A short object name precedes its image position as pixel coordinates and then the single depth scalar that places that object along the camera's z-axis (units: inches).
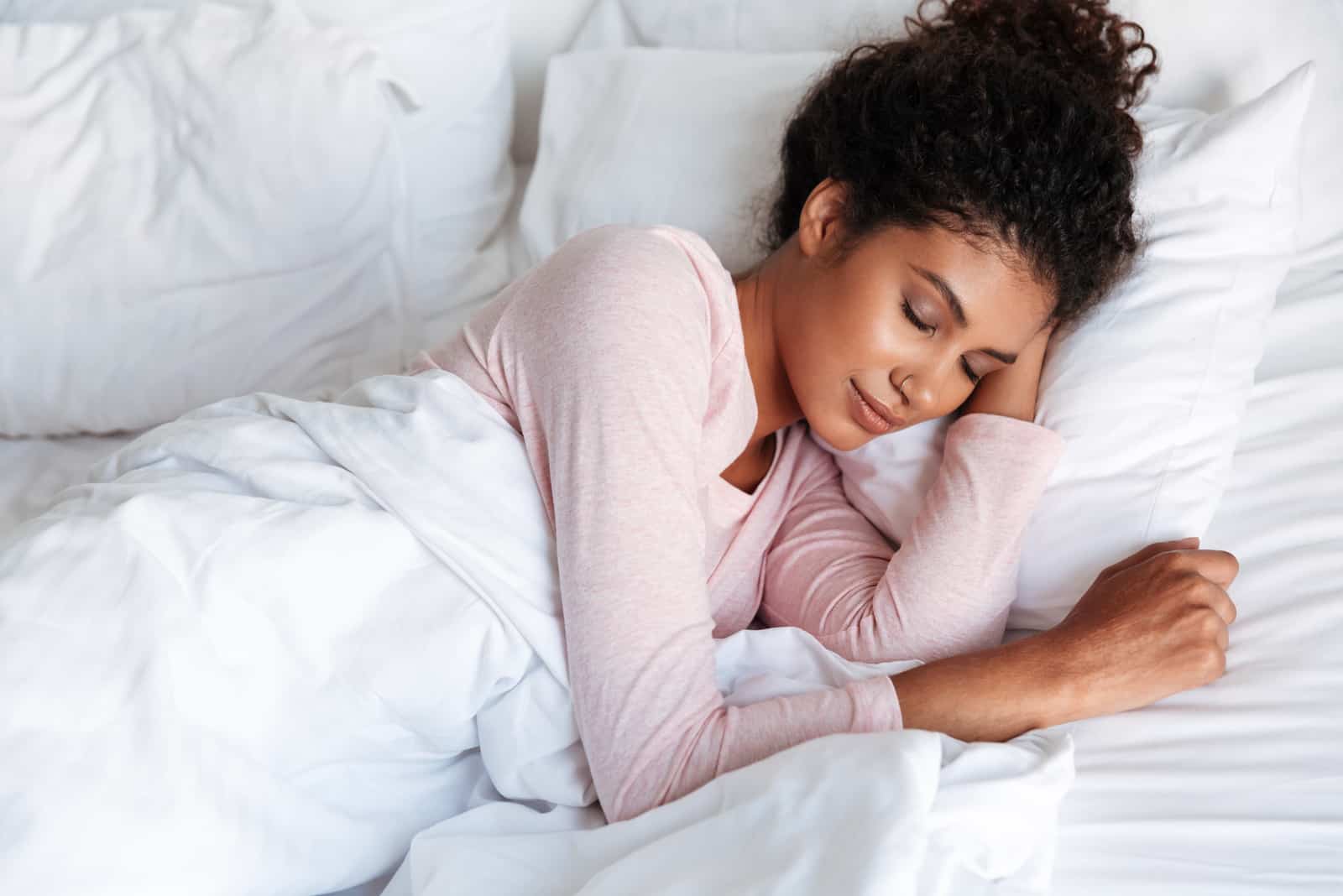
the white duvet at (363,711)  31.0
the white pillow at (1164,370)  42.7
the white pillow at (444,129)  62.5
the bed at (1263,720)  32.3
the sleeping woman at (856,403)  35.4
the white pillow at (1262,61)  50.9
